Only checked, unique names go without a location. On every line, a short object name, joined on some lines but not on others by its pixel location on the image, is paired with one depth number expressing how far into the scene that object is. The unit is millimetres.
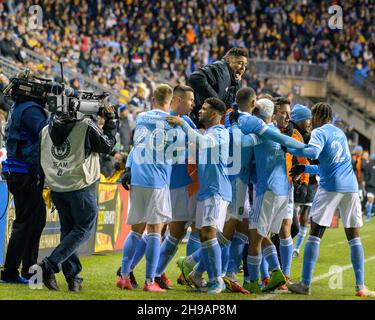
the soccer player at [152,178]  13280
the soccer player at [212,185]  13096
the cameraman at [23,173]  13822
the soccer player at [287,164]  14721
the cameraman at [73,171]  13096
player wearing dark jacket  14906
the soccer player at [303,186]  15598
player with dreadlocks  13419
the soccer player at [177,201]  13719
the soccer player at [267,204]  13511
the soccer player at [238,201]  13684
